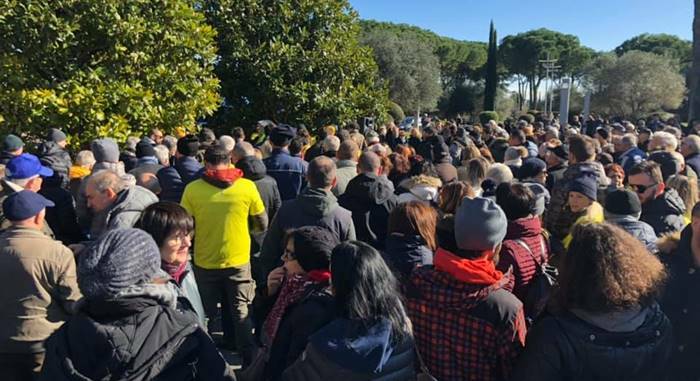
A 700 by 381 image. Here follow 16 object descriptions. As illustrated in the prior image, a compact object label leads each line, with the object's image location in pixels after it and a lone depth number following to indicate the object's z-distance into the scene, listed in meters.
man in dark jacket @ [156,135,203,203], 5.51
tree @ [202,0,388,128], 11.98
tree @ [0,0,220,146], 7.76
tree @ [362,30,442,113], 37.72
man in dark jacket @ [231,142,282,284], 5.51
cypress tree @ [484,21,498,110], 49.22
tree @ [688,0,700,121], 22.08
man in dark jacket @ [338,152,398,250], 4.90
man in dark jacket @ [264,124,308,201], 6.54
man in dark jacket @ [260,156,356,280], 4.20
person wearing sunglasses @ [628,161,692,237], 4.30
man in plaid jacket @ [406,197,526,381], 2.36
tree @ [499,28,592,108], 69.12
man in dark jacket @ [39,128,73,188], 4.96
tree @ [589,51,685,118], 38.22
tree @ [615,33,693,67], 66.88
